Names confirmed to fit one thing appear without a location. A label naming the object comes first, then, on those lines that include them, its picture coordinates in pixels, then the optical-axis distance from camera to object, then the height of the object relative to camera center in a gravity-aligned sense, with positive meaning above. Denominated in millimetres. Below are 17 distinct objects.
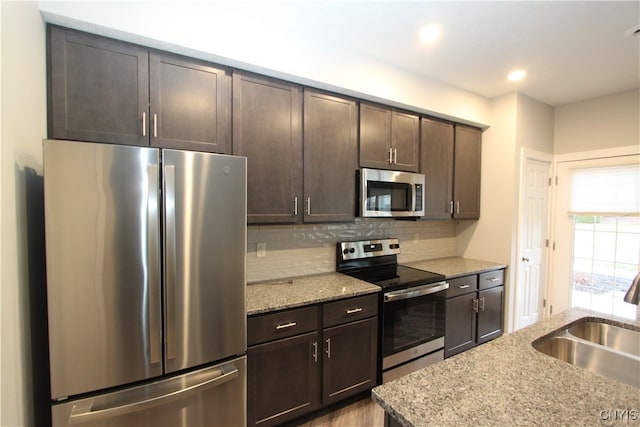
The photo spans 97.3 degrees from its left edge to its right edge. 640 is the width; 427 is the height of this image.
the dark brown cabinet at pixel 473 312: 2582 -1032
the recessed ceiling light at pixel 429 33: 1881 +1191
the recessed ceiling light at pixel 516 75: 2502 +1192
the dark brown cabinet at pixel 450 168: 2787 +392
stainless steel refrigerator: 1175 -369
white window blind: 2822 +181
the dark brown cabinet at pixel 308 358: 1696 -1017
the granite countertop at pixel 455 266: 2667 -619
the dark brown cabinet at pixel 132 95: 1395 +590
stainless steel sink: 1150 -656
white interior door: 3059 -355
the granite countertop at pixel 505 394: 795 -596
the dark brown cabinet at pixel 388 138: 2373 +597
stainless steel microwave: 2312 +106
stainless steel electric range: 2170 -808
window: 2873 -568
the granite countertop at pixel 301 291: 1759 -618
